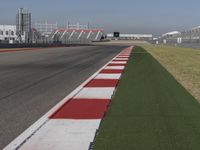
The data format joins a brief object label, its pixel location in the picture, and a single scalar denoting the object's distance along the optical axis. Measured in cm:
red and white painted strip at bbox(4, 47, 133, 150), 502
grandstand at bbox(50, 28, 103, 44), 14998
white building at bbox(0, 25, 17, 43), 11716
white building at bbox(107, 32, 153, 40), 19318
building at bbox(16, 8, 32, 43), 8982
